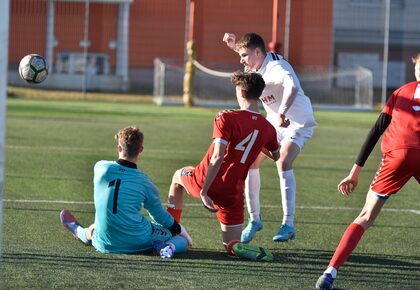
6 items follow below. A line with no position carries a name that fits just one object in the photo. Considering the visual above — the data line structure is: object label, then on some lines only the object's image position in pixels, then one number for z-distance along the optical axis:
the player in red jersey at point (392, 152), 12.91
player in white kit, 16.84
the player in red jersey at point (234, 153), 14.72
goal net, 67.69
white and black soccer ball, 20.50
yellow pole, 60.37
